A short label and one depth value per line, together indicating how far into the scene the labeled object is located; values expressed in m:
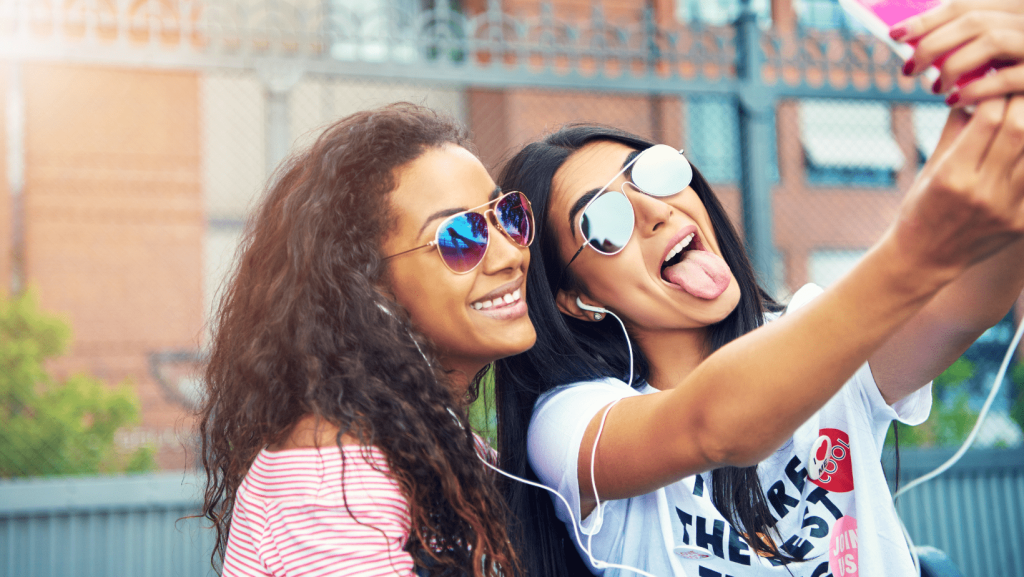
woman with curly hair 1.24
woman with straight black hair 0.86
